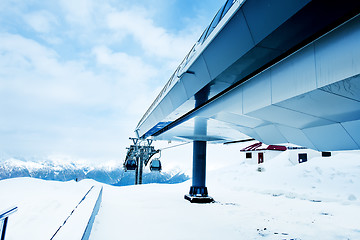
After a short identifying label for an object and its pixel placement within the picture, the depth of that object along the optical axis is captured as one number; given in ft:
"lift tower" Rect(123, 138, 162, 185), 75.46
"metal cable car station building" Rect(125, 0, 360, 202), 11.02
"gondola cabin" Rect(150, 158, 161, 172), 59.93
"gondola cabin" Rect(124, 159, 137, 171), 75.82
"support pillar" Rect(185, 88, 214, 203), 39.70
